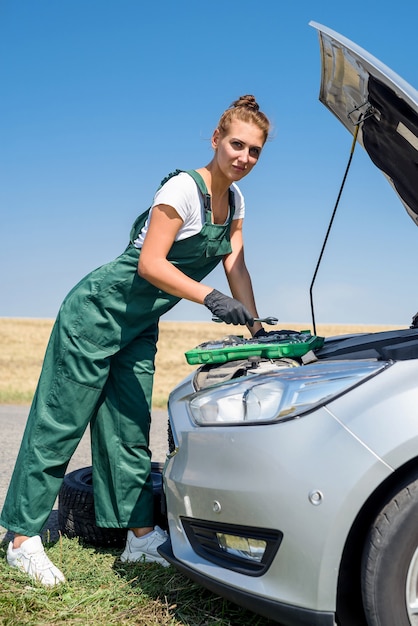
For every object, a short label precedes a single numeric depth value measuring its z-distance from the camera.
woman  3.05
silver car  1.91
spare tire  3.38
